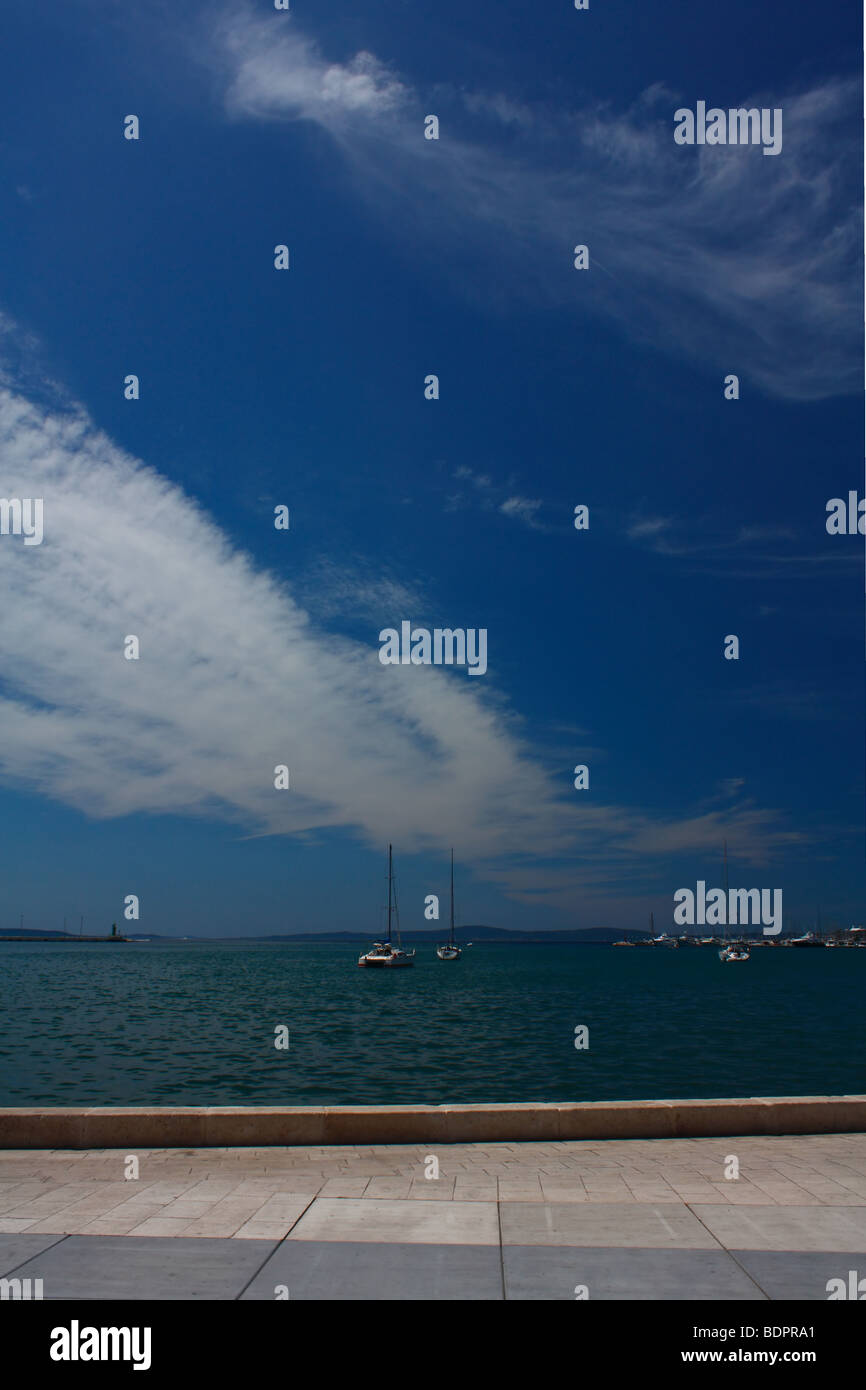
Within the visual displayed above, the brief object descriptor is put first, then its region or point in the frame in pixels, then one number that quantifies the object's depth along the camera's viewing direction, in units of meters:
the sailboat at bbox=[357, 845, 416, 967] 118.31
